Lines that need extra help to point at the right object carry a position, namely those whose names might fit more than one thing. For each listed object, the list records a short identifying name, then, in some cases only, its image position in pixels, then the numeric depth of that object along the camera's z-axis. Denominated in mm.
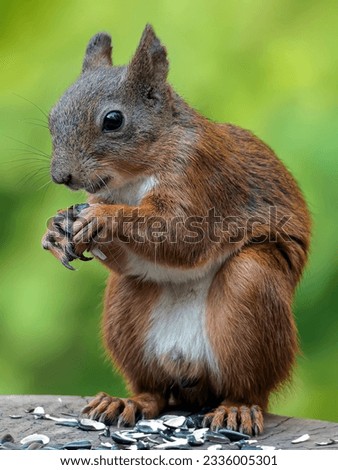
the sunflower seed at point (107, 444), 6245
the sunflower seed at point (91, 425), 6598
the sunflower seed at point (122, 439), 6297
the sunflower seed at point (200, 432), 6434
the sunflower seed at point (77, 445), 6187
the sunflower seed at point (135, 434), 6427
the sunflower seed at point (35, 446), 6199
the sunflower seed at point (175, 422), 6672
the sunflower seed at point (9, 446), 6191
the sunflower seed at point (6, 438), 6305
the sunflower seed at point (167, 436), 6398
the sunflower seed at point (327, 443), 6277
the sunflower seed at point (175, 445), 6230
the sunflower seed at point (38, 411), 6949
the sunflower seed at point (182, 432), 6469
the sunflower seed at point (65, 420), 6717
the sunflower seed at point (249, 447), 6250
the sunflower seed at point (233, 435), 6437
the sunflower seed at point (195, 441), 6305
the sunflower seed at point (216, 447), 6233
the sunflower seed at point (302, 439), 6371
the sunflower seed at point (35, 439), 6344
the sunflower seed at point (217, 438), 6391
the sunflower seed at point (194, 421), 6707
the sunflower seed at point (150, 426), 6590
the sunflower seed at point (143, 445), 6211
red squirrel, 6562
